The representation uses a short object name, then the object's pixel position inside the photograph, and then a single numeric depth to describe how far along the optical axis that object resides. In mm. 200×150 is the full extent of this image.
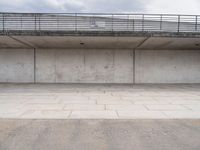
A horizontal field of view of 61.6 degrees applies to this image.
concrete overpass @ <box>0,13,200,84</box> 13664
